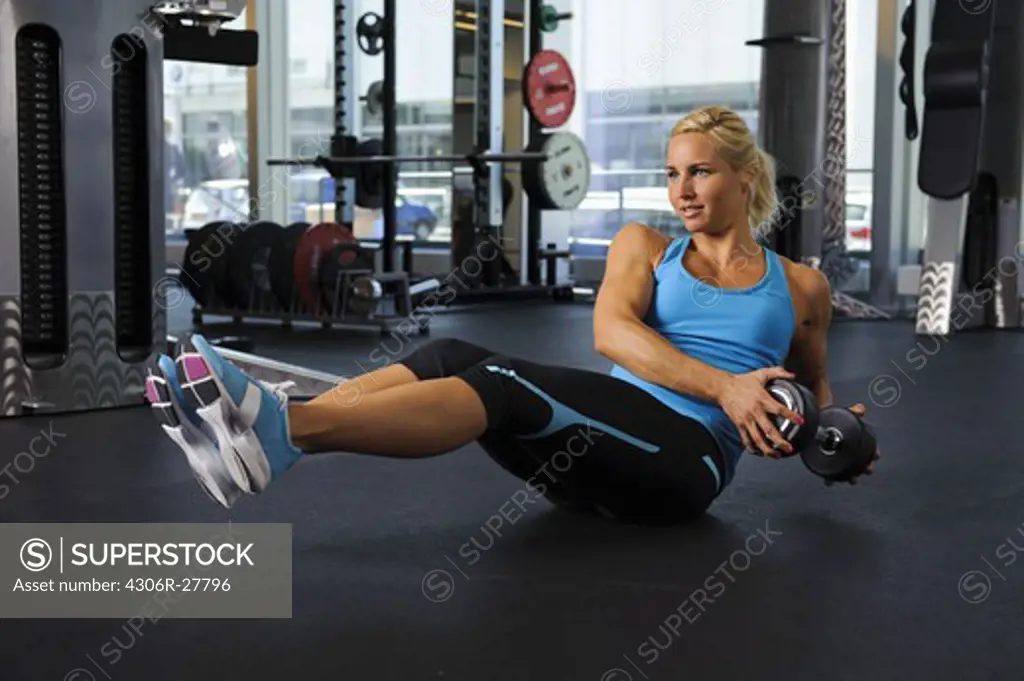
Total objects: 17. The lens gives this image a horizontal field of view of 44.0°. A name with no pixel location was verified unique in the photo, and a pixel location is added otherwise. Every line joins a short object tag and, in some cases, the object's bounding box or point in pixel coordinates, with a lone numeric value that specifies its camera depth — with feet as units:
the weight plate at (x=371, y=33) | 21.47
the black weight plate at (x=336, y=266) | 18.56
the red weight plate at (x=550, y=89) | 24.22
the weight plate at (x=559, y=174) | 24.32
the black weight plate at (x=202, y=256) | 20.17
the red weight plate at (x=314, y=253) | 18.69
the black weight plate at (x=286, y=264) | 18.94
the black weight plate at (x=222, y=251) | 19.98
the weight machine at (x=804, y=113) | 20.67
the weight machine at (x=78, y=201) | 10.71
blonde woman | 5.33
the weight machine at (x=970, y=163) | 17.43
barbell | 20.95
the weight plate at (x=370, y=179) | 21.33
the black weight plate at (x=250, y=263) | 19.70
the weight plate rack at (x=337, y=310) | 18.54
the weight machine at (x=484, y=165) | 21.15
